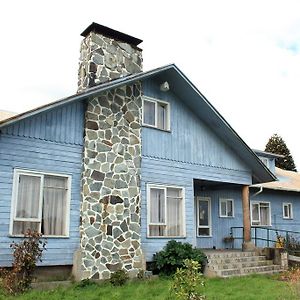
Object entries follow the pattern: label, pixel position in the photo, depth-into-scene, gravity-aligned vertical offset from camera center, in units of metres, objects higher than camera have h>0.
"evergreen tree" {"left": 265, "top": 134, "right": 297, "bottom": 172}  35.40 +6.96
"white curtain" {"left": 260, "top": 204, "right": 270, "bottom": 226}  16.73 +0.09
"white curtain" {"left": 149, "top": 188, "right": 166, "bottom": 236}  10.80 +0.17
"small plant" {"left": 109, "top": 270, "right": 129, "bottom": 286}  9.14 -1.69
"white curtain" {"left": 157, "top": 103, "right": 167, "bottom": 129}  11.54 +3.37
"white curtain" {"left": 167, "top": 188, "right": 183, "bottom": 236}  11.19 +0.08
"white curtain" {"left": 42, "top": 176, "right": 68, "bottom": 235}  8.96 +0.25
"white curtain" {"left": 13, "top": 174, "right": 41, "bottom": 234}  8.56 +0.34
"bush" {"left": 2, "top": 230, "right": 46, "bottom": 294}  7.67 -1.14
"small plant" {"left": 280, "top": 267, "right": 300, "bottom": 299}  7.79 -1.75
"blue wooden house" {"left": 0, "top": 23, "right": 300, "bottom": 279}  8.83 +1.64
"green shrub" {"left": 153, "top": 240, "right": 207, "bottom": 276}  10.29 -1.25
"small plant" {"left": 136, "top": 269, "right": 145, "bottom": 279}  9.94 -1.73
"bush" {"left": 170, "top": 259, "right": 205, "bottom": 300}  5.29 -1.05
